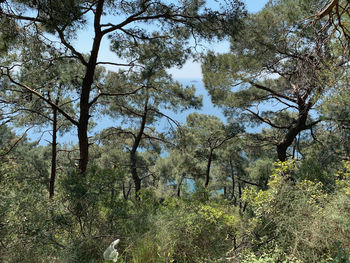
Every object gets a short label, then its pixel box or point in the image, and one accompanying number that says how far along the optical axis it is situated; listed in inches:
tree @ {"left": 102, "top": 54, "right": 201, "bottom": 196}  196.5
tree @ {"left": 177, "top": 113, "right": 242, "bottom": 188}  364.1
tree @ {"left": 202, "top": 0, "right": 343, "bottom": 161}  230.4
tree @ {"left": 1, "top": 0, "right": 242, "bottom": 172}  150.2
